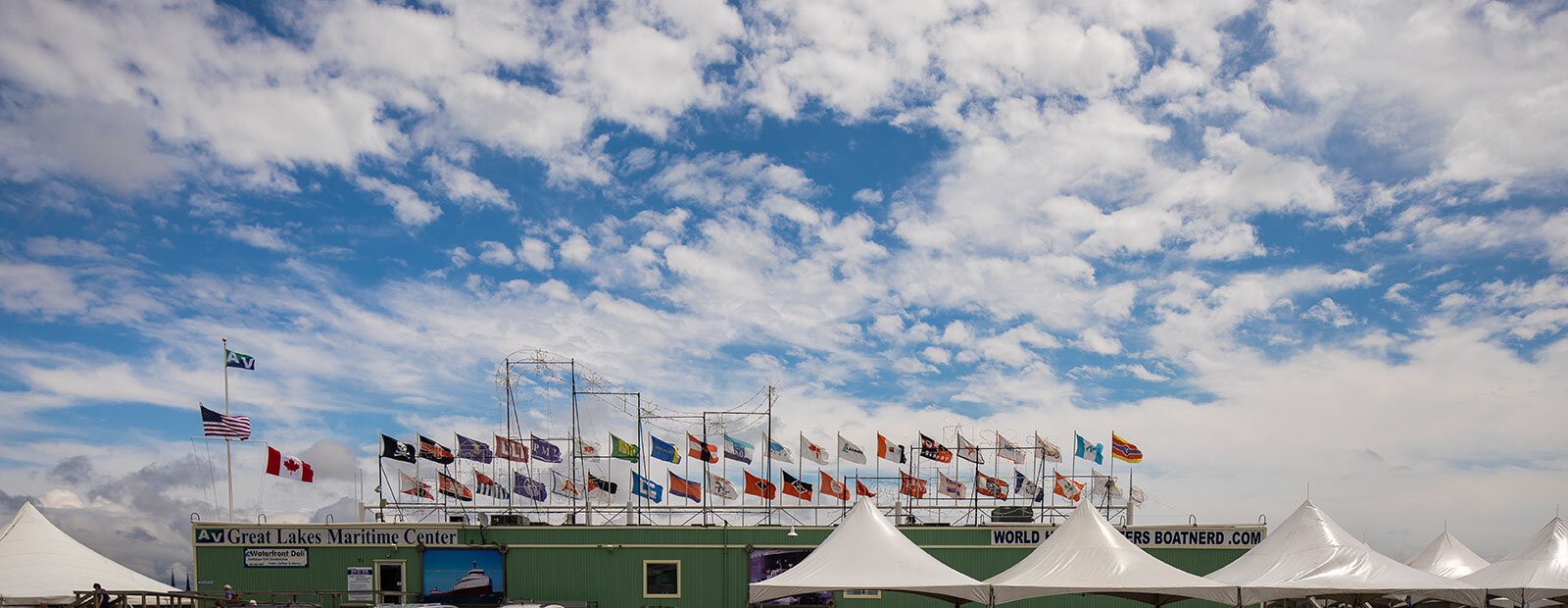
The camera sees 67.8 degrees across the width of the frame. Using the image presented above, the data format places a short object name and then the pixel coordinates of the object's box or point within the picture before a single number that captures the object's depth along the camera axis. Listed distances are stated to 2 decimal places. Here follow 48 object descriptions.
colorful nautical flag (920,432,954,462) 39.06
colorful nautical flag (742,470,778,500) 37.84
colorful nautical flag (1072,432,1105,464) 39.97
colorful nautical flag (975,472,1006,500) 39.53
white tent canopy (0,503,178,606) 29.88
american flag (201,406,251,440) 35.31
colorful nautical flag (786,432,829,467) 39.78
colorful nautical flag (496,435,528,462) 38.09
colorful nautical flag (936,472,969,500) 38.12
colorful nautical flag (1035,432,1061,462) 39.56
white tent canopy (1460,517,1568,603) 28.41
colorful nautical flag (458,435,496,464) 38.22
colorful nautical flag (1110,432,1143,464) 39.59
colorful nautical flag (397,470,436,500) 37.44
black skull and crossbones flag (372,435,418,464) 36.56
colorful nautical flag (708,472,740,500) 37.88
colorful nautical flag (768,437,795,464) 39.09
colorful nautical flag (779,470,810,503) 38.16
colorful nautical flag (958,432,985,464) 39.34
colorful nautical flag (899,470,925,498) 38.44
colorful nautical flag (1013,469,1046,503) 39.84
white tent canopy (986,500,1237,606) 23.83
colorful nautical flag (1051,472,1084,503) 38.75
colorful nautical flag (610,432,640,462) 38.91
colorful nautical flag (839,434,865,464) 39.72
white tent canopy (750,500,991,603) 24.22
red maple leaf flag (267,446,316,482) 36.78
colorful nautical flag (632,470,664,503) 37.44
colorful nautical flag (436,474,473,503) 37.34
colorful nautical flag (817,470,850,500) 39.66
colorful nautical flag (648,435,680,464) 39.00
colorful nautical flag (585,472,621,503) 37.42
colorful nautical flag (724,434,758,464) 39.16
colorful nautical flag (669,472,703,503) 38.62
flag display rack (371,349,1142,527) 35.72
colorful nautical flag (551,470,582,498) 36.72
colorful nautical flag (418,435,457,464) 37.72
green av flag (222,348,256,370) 36.88
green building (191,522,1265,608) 33.72
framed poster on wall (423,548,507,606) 33.78
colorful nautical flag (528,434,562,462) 38.56
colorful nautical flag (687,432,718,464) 38.75
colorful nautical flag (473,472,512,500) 39.19
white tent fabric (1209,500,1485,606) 24.36
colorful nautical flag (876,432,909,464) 39.94
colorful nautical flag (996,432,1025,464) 39.75
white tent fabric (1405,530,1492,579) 41.88
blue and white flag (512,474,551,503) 38.12
